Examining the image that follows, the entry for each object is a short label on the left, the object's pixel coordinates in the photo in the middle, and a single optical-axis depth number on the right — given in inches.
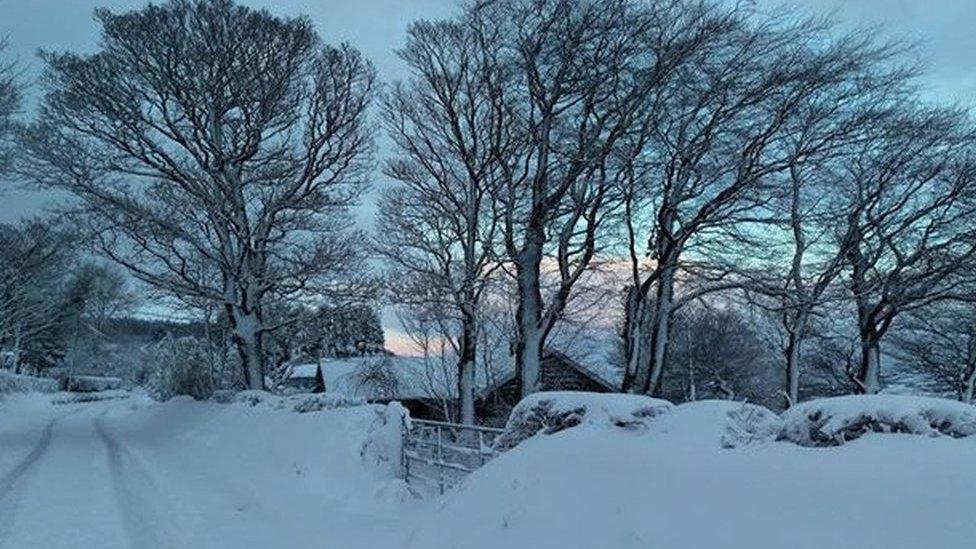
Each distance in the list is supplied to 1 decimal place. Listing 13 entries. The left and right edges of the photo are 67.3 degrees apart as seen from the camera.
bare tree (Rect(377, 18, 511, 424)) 780.6
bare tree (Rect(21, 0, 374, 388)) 777.6
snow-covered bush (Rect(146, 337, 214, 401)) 1055.6
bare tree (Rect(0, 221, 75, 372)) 1160.2
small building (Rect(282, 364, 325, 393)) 2355.9
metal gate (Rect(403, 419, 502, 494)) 414.3
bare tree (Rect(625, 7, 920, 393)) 612.7
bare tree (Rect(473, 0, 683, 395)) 591.8
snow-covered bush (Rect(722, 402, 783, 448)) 227.8
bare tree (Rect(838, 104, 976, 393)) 767.7
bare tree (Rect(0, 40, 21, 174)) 658.8
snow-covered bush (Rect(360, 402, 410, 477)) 451.8
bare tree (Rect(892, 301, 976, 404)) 1126.4
